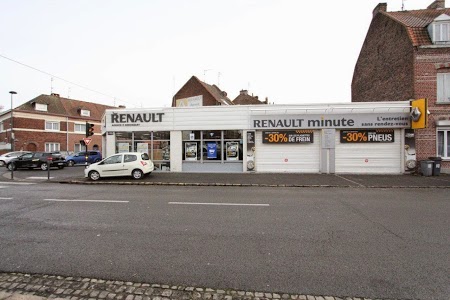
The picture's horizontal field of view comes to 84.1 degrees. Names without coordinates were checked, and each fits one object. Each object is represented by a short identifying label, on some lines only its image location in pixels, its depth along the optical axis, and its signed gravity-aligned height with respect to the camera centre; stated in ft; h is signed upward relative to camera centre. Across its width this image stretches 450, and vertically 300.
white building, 50.90 +2.54
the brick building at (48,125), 115.34 +12.91
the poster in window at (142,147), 57.57 +0.47
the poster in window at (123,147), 57.98 +0.62
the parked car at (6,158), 84.94 -2.48
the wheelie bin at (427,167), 46.62 -3.88
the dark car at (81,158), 84.06 -2.69
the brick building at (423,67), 49.55 +16.77
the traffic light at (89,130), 53.01 +4.34
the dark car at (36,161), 68.74 -2.89
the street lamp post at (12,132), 106.59 +8.27
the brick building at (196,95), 102.89 +23.05
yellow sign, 45.96 +6.31
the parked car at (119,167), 44.93 -3.19
